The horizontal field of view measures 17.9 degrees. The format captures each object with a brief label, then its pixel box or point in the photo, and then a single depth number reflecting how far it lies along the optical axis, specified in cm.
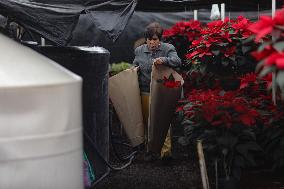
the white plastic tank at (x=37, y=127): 645
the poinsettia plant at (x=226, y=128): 880
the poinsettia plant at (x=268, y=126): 976
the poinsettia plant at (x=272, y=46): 583
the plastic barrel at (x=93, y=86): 1015
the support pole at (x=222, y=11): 1497
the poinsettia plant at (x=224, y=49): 1160
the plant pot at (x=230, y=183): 929
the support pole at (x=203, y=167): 857
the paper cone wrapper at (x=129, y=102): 1251
